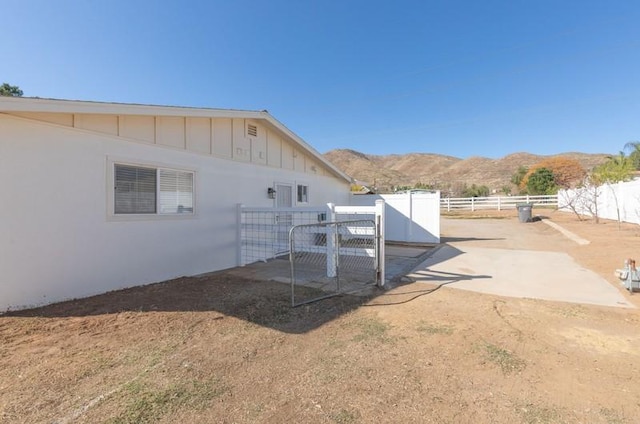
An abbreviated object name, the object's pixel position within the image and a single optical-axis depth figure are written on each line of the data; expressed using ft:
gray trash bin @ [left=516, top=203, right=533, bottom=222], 60.54
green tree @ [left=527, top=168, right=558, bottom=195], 117.48
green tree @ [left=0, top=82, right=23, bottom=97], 50.81
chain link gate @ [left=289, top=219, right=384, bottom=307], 17.76
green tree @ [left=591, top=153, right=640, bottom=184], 55.11
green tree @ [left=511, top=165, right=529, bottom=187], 151.22
